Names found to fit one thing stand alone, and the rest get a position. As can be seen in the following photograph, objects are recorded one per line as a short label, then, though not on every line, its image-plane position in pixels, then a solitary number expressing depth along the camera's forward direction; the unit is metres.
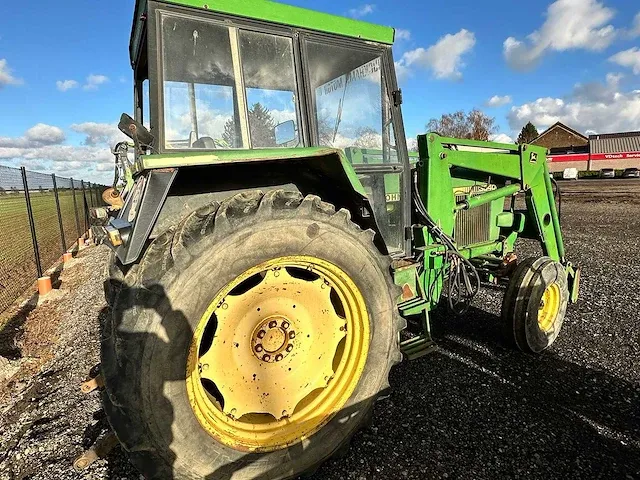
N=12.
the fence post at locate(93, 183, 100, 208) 17.77
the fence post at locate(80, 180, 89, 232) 13.58
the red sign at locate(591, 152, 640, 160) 44.39
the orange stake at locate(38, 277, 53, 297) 6.23
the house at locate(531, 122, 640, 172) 44.83
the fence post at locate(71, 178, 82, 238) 12.44
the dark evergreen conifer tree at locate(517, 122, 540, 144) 57.94
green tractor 1.85
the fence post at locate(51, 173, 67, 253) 9.62
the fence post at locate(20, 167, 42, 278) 6.89
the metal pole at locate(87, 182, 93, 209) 16.18
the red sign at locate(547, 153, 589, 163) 46.16
